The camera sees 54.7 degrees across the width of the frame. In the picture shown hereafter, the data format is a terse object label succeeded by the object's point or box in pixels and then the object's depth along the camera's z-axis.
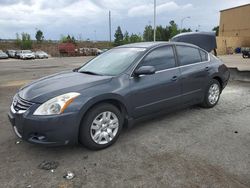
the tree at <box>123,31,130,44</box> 60.80
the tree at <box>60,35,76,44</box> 69.00
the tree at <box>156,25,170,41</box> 63.47
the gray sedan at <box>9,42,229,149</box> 3.17
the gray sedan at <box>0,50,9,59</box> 38.88
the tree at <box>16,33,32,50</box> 56.31
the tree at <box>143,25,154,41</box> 61.12
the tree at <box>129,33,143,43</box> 59.99
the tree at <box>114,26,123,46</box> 64.21
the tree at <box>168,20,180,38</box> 60.54
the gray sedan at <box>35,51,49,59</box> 40.69
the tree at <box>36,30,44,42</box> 75.62
